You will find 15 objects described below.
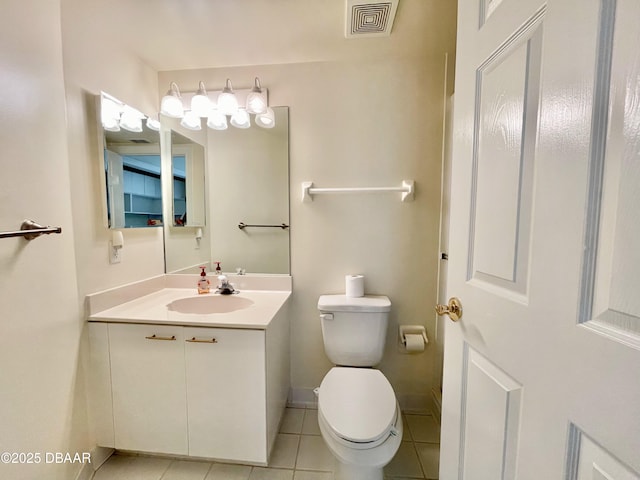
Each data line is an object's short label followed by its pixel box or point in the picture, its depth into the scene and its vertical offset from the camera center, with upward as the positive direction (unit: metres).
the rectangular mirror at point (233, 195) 1.64 +0.16
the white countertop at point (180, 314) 1.18 -0.47
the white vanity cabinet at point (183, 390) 1.18 -0.81
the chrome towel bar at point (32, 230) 0.90 -0.04
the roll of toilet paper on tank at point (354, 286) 1.57 -0.40
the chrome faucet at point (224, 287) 1.61 -0.43
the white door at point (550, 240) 0.35 -0.03
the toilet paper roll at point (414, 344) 1.54 -0.74
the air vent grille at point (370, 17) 1.10 +0.93
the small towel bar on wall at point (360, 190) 1.53 +0.18
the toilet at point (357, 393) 1.00 -0.80
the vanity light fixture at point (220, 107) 1.52 +0.68
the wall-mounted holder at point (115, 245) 1.33 -0.14
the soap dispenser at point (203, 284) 1.64 -0.41
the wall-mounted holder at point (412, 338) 1.54 -0.72
